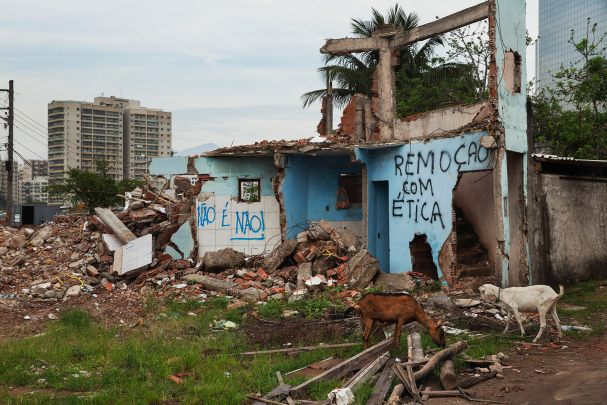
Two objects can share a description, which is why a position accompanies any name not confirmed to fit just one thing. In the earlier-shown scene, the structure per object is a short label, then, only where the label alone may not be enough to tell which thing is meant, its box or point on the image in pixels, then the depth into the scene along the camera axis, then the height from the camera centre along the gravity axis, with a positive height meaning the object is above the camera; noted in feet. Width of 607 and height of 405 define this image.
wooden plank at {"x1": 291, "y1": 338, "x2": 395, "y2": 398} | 17.12 -6.20
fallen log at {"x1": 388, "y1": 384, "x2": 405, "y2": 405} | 16.34 -6.45
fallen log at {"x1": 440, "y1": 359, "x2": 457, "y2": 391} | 17.49 -6.18
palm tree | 82.48 +26.06
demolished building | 34.37 +3.08
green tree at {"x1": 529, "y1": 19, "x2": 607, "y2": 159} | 54.24 +11.68
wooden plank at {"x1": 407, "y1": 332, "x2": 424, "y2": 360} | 19.61 -5.91
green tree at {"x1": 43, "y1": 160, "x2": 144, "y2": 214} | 119.24 +5.57
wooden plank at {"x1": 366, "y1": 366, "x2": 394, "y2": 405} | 16.35 -6.38
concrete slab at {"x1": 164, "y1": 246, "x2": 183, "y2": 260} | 45.57 -4.07
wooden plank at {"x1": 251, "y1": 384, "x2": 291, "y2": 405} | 16.58 -6.41
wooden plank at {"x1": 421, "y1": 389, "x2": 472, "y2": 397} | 17.11 -6.54
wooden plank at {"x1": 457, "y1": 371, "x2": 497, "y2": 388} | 18.02 -6.52
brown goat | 21.35 -4.65
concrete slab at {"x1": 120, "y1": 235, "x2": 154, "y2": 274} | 41.16 -3.81
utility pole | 84.23 +11.13
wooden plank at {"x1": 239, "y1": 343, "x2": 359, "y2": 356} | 21.75 -6.36
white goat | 23.68 -4.57
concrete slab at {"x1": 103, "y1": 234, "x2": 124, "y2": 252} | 43.49 -2.89
